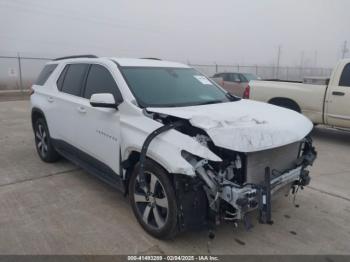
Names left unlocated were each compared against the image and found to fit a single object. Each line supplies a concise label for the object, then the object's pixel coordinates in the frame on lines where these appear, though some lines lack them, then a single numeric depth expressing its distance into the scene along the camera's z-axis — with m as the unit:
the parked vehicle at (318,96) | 7.40
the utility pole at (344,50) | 58.96
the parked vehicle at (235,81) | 16.08
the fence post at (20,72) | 23.91
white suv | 2.93
